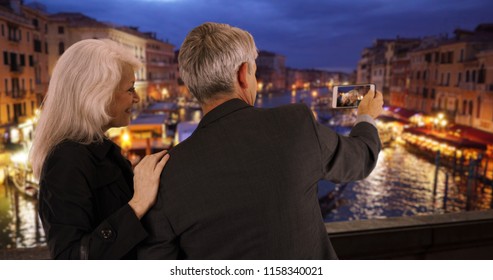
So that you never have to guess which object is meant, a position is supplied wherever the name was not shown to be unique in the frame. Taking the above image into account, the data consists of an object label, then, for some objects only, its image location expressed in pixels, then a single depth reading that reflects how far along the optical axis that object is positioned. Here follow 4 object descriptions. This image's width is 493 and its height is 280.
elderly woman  1.19
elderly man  1.08
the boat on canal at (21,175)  15.62
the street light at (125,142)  19.41
